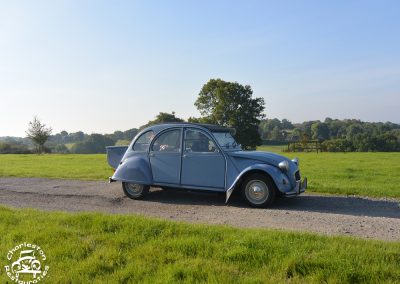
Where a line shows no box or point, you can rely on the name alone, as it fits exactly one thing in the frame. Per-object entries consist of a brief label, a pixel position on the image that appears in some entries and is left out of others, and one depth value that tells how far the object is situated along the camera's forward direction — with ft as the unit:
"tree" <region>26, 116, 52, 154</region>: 167.22
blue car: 25.84
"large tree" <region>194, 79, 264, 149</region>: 166.54
